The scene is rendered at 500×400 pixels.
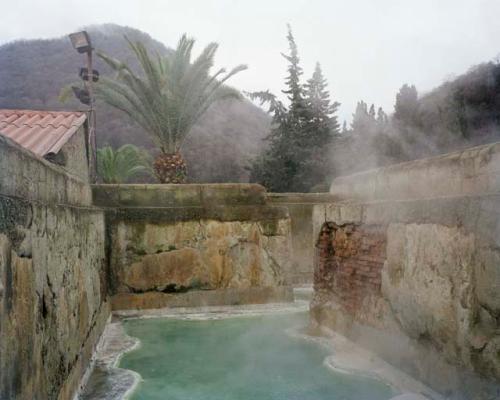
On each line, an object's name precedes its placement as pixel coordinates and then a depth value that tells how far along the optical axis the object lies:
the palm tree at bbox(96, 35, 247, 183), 10.33
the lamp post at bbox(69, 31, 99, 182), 10.16
